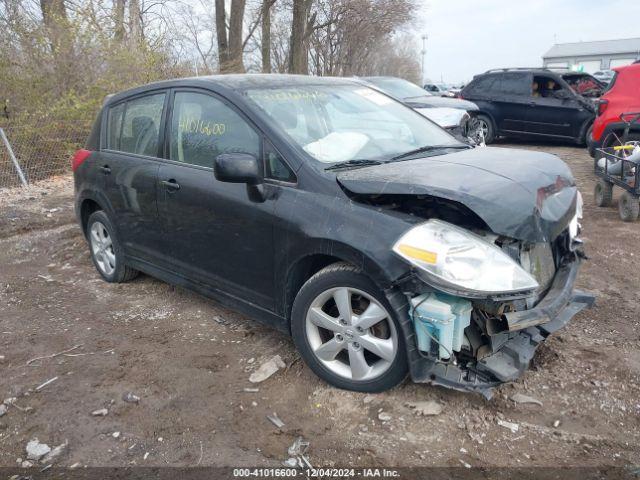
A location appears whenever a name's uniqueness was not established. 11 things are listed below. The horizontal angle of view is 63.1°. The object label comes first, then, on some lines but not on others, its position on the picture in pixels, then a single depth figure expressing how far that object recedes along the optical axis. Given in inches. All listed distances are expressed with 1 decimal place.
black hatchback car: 101.3
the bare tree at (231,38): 618.8
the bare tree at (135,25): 489.2
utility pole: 2579.5
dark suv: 452.1
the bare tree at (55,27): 423.5
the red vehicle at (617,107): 327.9
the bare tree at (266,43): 860.0
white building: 2253.9
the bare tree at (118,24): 477.4
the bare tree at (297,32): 792.2
